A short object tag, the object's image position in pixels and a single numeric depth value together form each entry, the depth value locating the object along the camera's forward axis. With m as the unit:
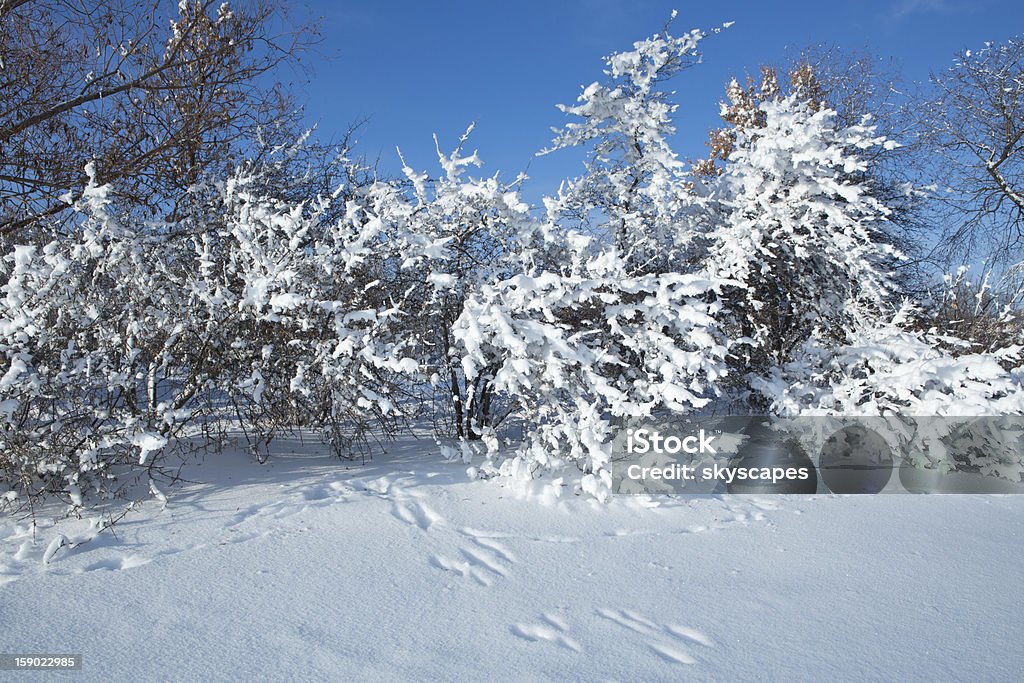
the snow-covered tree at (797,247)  6.45
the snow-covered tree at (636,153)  6.84
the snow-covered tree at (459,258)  5.59
